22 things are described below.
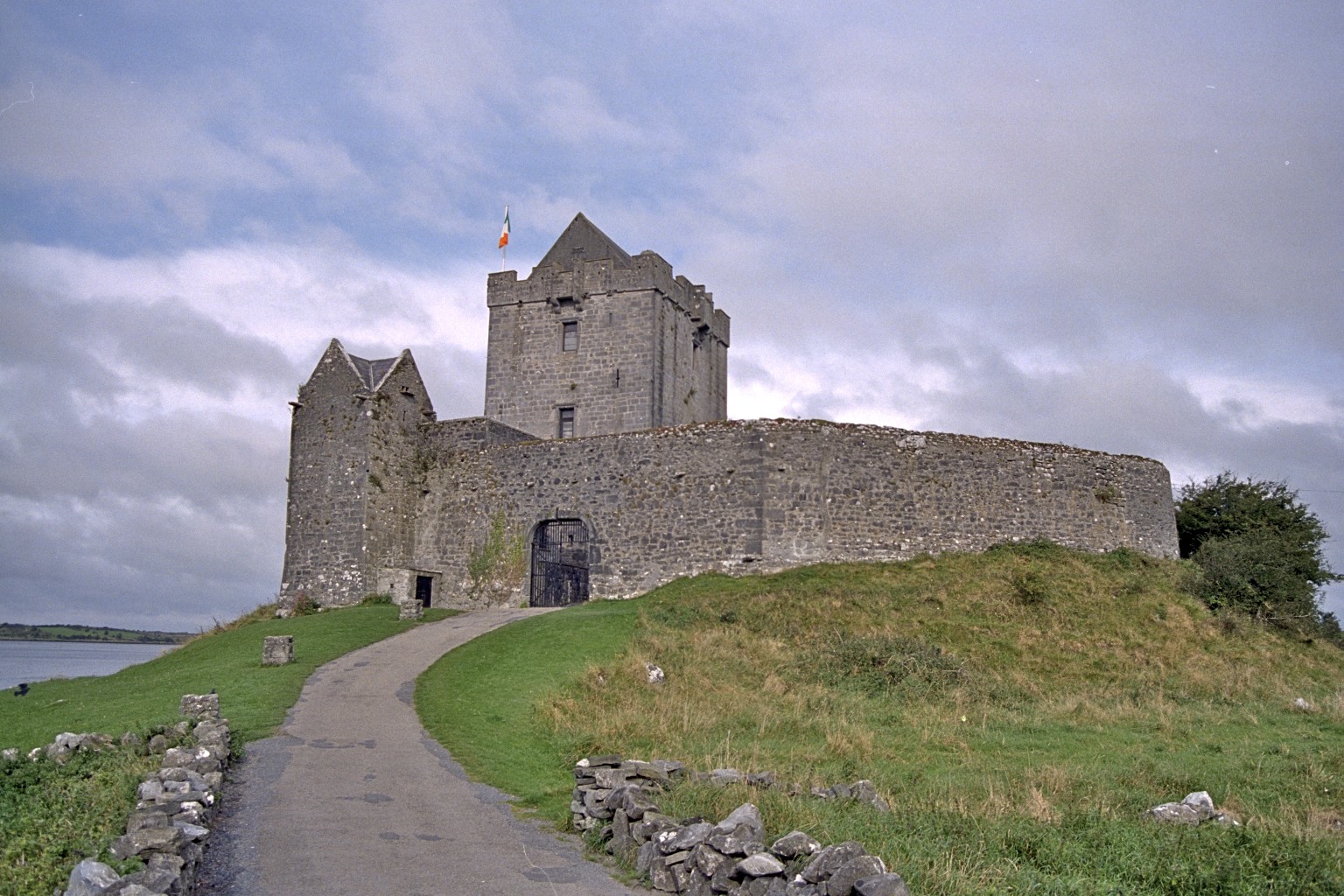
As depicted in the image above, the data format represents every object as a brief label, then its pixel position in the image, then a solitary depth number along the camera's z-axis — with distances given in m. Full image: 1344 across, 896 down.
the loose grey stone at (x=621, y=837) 10.05
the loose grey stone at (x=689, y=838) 9.23
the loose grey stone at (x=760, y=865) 8.37
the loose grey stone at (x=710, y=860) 8.81
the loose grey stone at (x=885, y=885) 7.55
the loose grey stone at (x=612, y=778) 10.97
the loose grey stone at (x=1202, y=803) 10.89
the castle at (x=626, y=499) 29.36
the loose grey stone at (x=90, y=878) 7.45
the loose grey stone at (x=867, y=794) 10.86
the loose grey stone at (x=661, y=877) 9.19
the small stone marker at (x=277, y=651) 21.06
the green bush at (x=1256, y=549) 27.34
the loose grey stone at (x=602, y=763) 11.60
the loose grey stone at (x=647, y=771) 11.20
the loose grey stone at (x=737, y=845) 8.79
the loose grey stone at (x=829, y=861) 8.06
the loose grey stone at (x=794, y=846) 8.52
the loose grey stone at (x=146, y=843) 8.55
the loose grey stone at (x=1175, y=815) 10.65
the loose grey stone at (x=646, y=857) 9.55
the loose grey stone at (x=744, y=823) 8.94
